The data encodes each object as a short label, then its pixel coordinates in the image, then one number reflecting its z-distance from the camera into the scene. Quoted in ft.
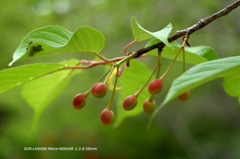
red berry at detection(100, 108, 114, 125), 1.12
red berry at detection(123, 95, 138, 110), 1.09
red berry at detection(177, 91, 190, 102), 1.11
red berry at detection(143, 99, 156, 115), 1.12
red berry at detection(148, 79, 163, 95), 1.05
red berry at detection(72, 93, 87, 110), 1.12
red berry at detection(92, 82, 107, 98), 1.08
